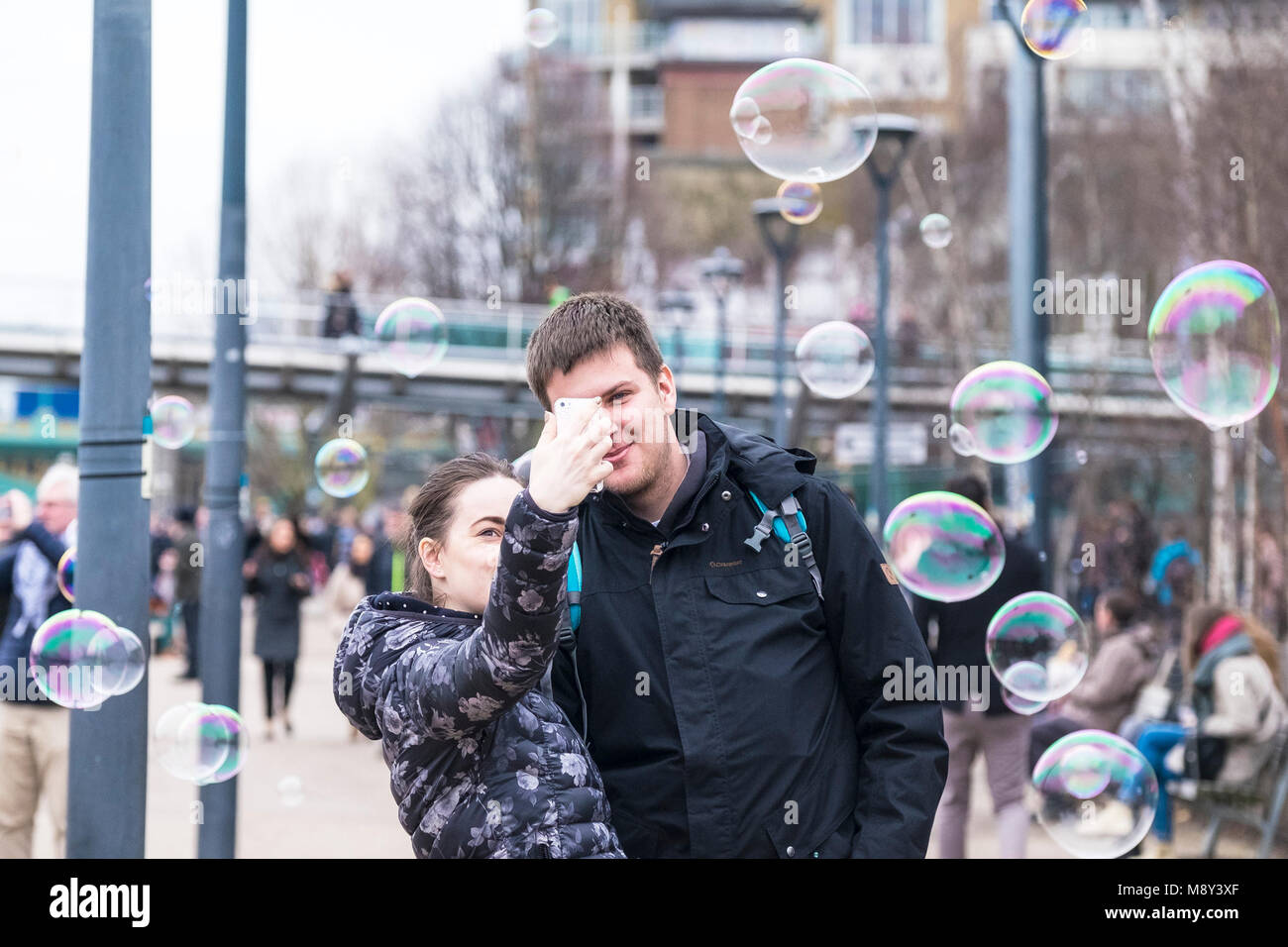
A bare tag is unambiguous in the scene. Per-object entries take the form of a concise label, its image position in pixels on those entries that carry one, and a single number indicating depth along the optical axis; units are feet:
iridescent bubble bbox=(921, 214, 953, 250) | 30.63
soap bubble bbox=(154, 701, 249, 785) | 16.97
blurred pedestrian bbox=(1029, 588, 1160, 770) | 27.35
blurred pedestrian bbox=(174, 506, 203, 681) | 52.80
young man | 9.05
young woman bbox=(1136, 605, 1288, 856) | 25.71
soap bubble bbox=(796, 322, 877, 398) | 23.99
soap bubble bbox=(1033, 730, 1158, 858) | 17.46
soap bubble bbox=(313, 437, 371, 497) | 23.62
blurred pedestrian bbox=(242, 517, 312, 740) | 39.73
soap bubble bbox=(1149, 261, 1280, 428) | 21.93
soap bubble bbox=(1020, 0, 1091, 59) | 25.00
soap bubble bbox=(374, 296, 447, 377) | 24.82
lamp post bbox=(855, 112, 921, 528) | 40.93
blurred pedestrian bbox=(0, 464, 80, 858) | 20.80
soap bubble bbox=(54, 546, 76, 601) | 19.27
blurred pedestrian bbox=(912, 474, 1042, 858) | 23.67
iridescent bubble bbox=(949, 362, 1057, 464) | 21.49
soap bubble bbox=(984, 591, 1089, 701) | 19.67
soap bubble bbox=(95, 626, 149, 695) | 13.97
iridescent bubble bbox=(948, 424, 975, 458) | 22.60
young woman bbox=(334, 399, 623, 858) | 7.80
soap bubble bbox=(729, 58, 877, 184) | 21.61
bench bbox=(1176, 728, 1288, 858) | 24.71
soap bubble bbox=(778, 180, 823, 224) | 30.27
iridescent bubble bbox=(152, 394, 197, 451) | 26.18
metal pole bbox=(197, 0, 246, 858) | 23.43
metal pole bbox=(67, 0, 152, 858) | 13.84
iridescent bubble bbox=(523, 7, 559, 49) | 30.35
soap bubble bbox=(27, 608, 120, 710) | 14.08
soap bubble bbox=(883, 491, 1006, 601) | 18.30
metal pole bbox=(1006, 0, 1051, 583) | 28.17
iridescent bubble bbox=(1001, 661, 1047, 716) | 19.63
